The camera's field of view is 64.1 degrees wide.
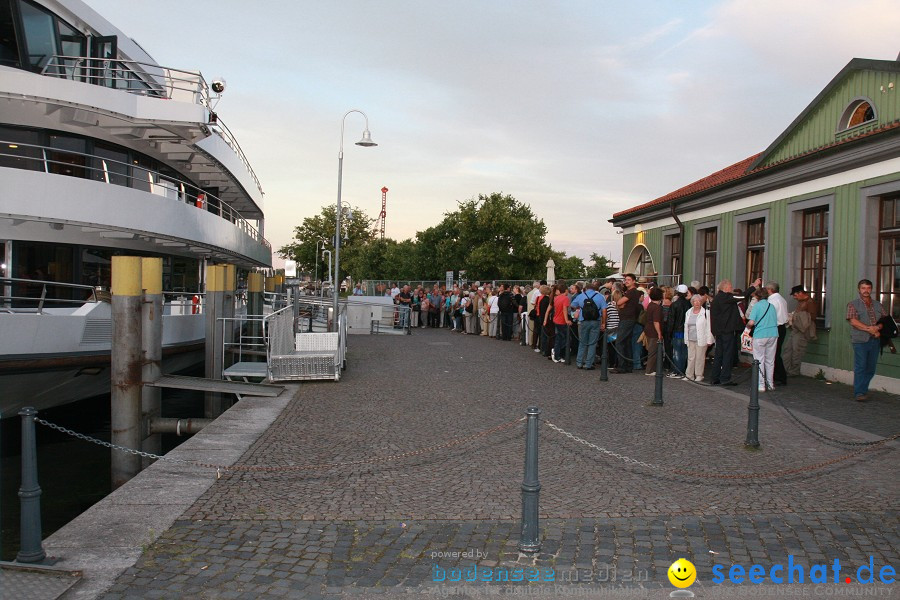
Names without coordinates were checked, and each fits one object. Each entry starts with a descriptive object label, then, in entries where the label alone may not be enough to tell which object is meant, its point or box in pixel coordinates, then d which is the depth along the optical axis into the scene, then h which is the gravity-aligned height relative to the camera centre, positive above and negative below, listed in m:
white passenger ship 10.27 +1.30
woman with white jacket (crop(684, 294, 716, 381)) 12.24 -0.74
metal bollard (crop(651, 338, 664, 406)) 9.55 -1.19
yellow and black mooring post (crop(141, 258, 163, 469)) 9.72 -0.89
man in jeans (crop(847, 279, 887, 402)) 10.15 -0.55
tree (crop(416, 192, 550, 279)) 58.75 +4.08
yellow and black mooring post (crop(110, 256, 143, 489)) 9.34 -0.98
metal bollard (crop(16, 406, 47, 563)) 4.28 -1.36
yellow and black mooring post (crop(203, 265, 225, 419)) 12.14 -0.67
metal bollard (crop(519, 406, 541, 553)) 4.53 -1.30
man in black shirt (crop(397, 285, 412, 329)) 26.80 -0.69
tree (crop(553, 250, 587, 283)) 72.79 +2.69
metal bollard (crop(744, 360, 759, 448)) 7.27 -1.32
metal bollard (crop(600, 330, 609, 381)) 12.36 -1.33
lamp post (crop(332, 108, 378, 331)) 21.69 +4.34
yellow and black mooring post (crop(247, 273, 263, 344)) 16.67 -0.21
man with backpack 13.86 -0.66
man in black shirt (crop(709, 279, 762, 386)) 11.84 -0.54
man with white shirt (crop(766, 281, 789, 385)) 11.88 -0.33
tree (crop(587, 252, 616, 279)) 92.57 +3.39
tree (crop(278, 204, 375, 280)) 76.19 +5.30
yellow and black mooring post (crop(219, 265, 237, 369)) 12.93 -0.37
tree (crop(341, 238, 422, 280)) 77.03 +2.75
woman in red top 15.29 -0.60
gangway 9.85 -1.47
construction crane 140.00 +15.11
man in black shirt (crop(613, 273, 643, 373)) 13.41 -0.40
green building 11.79 +1.66
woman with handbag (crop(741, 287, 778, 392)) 11.20 -0.66
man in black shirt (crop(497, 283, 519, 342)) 22.03 -0.65
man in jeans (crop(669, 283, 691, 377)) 13.17 -0.63
